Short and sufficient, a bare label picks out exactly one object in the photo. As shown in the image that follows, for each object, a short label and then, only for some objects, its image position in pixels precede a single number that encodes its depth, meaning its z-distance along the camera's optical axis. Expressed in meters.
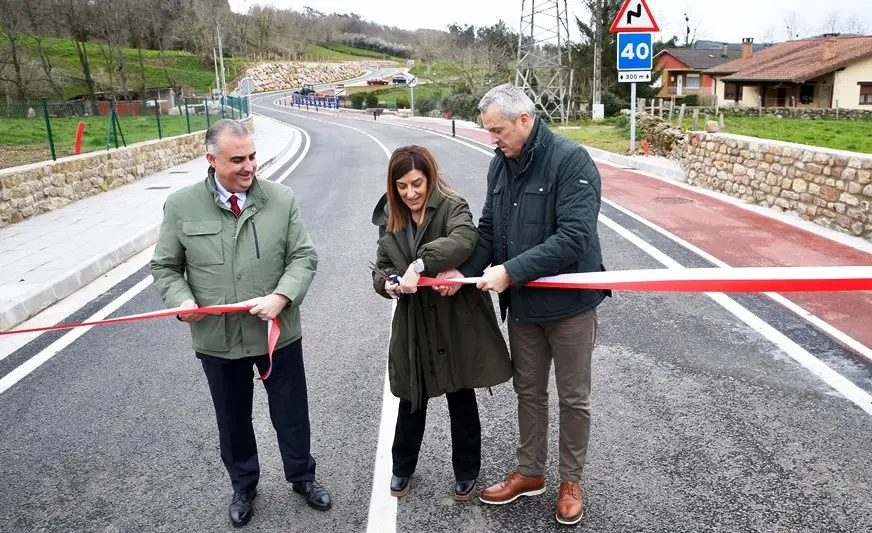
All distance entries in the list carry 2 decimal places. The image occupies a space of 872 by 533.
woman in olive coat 3.11
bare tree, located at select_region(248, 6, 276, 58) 110.00
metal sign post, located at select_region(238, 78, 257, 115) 37.83
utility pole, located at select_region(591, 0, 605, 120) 35.88
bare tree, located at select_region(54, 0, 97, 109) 43.53
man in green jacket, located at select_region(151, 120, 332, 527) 3.12
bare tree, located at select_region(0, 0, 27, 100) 34.53
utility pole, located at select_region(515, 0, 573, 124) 34.19
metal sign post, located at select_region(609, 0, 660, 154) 16.30
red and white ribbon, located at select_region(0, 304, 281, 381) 3.10
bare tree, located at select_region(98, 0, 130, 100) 45.75
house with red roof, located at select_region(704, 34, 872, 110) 43.59
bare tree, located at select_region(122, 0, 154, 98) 51.03
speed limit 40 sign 16.77
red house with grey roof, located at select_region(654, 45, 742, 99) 65.69
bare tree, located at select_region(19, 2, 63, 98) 37.34
